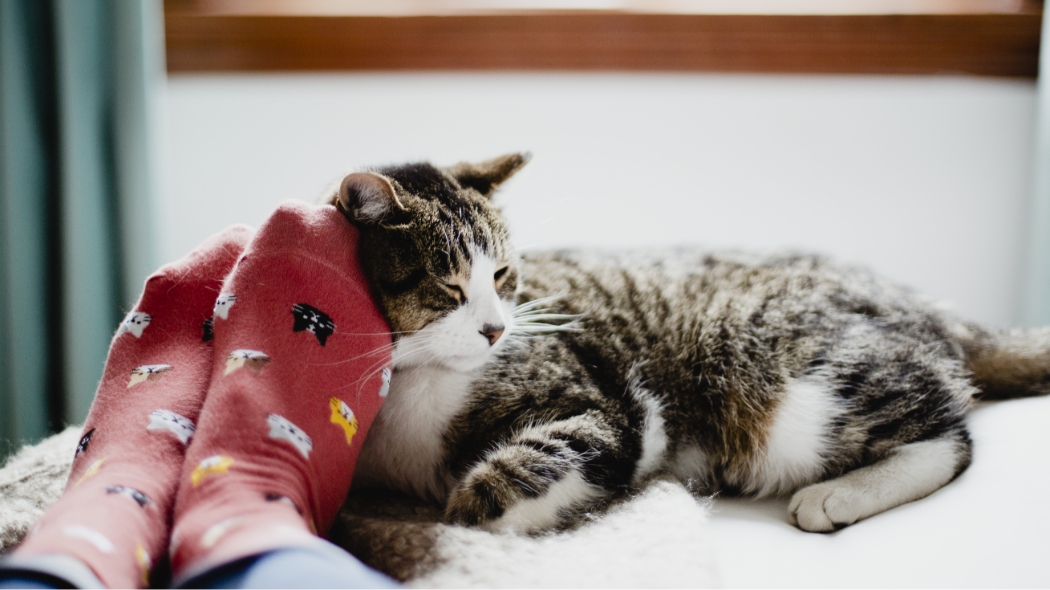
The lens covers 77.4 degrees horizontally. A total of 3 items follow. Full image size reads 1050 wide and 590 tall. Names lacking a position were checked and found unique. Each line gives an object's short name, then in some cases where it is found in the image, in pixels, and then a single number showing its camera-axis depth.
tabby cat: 0.86
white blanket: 0.67
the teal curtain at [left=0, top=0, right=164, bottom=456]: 1.30
